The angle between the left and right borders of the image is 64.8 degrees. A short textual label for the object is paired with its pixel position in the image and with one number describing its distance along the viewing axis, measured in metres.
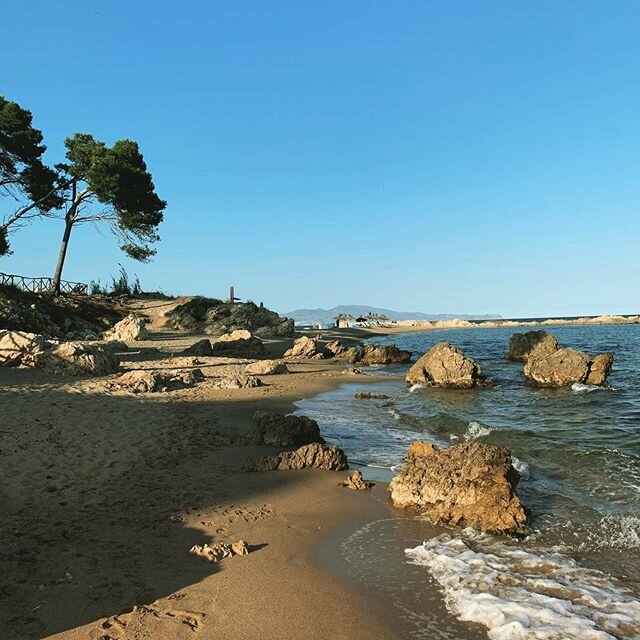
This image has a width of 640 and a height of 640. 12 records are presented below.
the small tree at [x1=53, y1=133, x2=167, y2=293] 34.19
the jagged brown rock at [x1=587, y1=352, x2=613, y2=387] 19.34
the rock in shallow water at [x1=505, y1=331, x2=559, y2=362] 28.10
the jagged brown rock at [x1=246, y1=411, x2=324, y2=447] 9.70
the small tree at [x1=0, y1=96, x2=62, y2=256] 32.56
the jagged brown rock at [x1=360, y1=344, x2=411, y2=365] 30.78
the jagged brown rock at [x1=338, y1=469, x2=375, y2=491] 7.33
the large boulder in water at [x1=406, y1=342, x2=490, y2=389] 19.94
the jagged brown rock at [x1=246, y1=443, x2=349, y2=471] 8.20
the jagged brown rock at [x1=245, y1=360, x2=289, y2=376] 20.84
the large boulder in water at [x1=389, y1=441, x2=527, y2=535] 5.90
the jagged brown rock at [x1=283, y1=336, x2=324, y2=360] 31.28
